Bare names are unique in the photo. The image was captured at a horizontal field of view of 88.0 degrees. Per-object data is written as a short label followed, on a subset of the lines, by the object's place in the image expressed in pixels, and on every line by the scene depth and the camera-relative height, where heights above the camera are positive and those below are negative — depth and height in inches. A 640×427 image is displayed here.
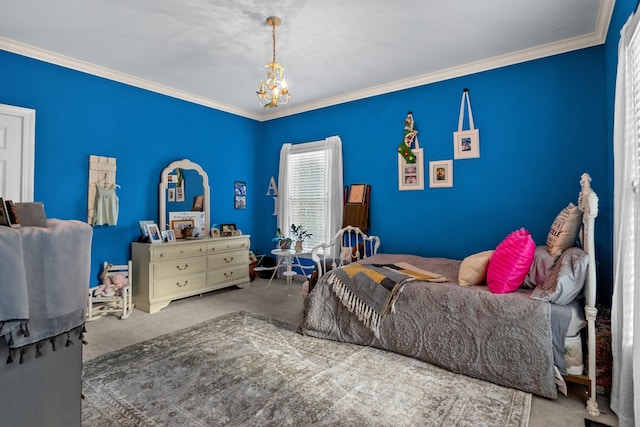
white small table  173.5 -21.8
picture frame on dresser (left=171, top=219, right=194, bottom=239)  173.6 -5.9
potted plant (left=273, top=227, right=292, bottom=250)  185.0 -16.0
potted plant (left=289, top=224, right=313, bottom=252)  183.2 -11.5
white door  120.3 +22.8
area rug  73.6 -44.7
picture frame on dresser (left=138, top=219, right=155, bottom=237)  155.4 -5.8
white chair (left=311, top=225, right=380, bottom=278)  168.2 -16.8
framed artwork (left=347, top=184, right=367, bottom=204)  174.6 +11.4
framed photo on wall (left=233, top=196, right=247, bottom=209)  207.3 +7.7
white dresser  148.6 -26.9
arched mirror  169.8 +9.5
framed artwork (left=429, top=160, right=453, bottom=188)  148.0 +18.7
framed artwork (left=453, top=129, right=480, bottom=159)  141.1 +30.7
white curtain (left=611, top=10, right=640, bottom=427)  67.9 -0.6
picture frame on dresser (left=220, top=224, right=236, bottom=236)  191.0 -8.8
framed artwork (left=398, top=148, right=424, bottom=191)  156.5 +20.0
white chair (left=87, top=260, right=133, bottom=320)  137.9 -36.2
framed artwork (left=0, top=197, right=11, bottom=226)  36.6 -0.2
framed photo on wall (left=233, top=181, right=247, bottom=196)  207.3 +16.6
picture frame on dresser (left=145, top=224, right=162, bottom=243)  153.1 -9.0
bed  82.1 -27.4
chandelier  104.3 +41.7
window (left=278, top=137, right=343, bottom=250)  183.8 +15.4
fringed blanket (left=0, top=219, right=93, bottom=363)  33.4 -7.7
